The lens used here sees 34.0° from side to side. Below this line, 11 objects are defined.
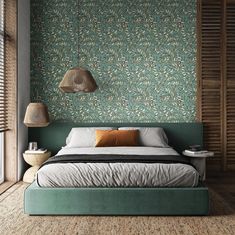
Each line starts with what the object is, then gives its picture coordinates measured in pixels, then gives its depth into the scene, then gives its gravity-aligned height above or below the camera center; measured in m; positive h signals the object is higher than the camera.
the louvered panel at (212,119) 5.82 -0.12
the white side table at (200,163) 5.34 -0.72
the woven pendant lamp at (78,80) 5.41 +0.43
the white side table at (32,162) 5.25 -0.72
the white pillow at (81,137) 5.29 -0.37
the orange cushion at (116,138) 5.12 -0.37
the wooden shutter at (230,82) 5.80 +0.45
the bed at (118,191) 3.66 -0.77
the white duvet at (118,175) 3.72 -0.63
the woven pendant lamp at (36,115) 5.25 -0.07
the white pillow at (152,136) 5.33 -0.37
